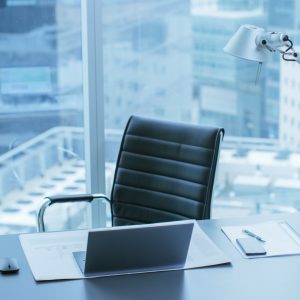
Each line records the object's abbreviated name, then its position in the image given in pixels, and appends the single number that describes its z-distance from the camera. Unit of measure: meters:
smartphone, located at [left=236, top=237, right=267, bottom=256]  2.41
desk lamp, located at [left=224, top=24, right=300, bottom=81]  2.50
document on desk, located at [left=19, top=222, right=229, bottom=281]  2.26
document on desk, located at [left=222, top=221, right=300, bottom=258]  2.46
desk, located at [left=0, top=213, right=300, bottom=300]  2.11
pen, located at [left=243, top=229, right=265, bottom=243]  2.54
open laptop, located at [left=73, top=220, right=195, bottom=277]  2.14
